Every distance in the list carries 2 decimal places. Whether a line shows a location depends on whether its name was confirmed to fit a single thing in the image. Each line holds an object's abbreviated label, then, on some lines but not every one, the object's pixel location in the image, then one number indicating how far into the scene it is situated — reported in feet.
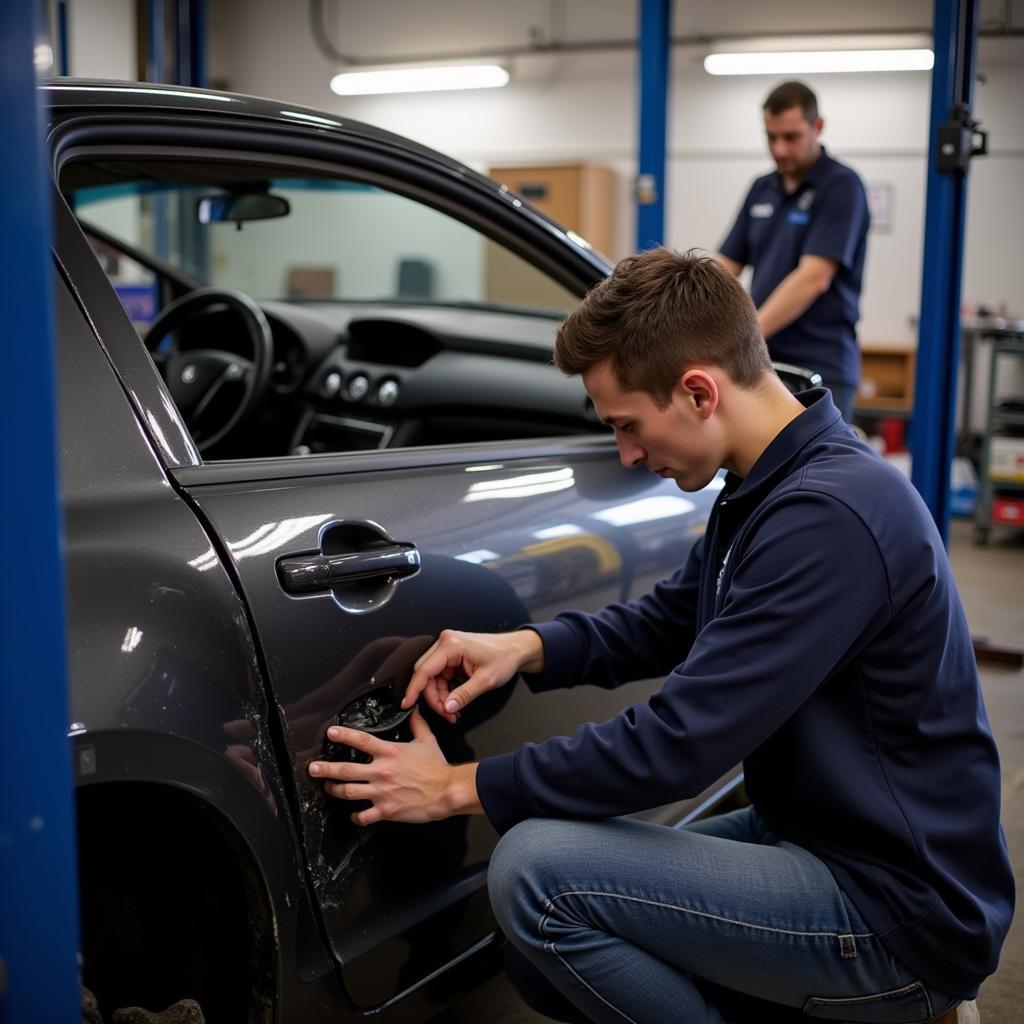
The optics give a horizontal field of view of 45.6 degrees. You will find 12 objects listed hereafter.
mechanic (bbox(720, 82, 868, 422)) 13.07
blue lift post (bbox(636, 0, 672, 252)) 15.98
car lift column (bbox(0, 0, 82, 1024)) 2.50
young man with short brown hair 4.58
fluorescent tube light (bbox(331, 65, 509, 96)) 34.22
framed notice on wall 30.91
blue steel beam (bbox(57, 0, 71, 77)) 19.79
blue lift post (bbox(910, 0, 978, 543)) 13.75
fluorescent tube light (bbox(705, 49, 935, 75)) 29.94
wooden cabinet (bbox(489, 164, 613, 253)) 32.19
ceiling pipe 29.73
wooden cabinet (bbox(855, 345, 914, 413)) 28.68
